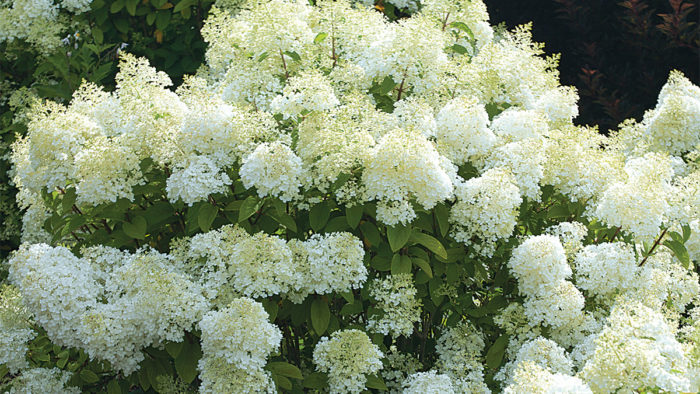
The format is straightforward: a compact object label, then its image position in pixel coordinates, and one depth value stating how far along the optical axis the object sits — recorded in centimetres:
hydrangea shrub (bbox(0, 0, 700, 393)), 288
